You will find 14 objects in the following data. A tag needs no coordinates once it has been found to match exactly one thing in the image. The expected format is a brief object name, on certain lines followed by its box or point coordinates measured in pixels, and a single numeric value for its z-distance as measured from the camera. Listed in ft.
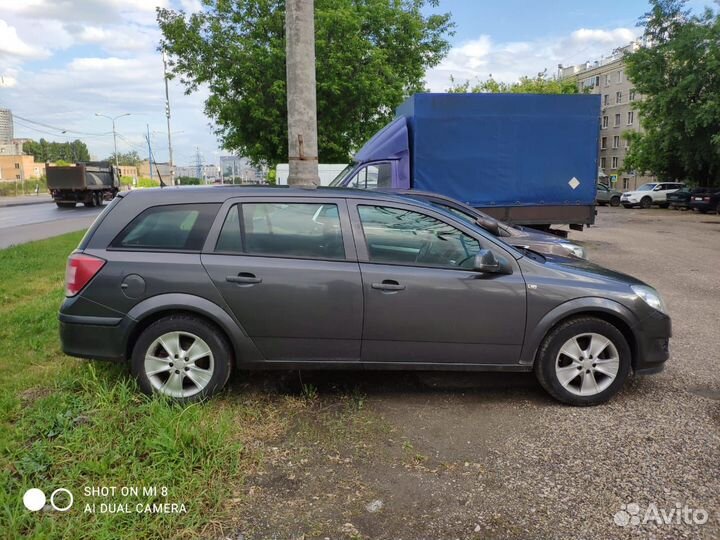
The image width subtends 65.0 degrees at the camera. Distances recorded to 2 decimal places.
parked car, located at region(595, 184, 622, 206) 119.05
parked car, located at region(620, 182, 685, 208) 110.52
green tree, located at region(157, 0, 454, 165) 63.10
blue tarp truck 32.27
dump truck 106.22
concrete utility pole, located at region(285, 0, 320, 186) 22.58
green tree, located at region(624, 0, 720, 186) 92.75
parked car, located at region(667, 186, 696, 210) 103.42
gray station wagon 12.60
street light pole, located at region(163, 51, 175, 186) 141.90
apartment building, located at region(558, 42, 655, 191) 216.33
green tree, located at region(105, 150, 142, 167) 377.71
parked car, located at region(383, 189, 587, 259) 21.71
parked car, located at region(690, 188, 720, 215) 91.71
